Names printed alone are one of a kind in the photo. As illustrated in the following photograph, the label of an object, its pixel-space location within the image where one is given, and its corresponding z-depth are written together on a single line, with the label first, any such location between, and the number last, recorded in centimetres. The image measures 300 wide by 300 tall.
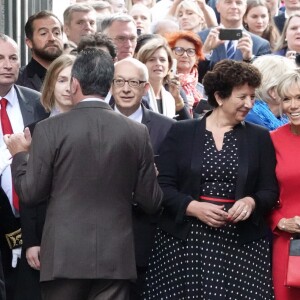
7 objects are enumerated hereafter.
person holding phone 2351
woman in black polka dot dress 1522
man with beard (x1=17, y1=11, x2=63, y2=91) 2001
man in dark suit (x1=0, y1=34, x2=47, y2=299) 1647
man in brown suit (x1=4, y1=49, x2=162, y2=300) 1376
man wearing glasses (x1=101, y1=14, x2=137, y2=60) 2106
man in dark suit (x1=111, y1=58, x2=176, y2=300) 1648
